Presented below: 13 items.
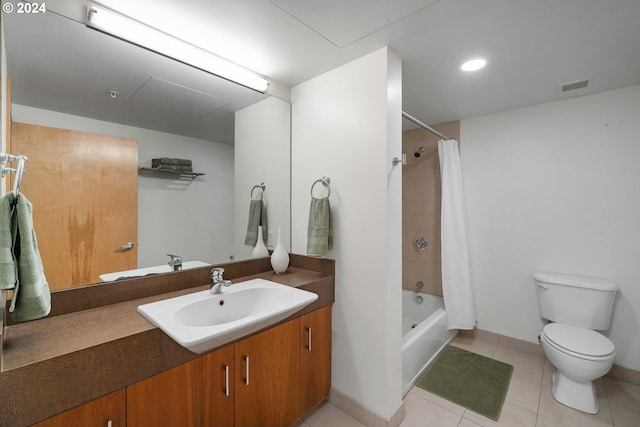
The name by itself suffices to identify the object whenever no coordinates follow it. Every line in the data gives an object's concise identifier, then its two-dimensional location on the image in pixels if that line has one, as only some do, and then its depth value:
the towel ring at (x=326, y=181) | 1.82
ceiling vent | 1.93
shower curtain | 2.49
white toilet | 1.70
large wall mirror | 1.17
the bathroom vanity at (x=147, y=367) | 0.81
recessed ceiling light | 1.66
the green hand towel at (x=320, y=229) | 1.73
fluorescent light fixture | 1.21
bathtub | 1.95
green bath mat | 1.82
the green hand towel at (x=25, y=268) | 0.83
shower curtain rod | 1.96
